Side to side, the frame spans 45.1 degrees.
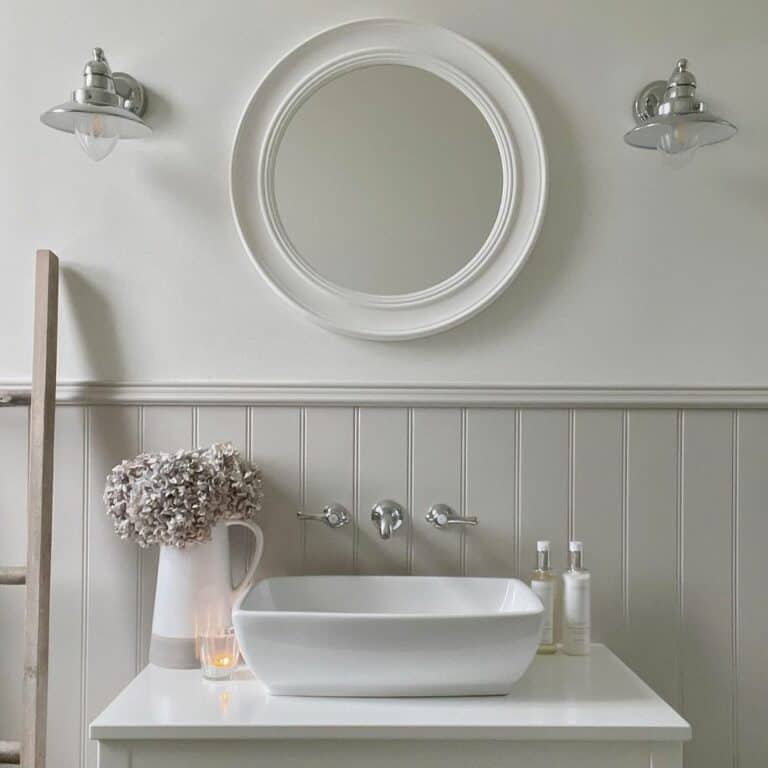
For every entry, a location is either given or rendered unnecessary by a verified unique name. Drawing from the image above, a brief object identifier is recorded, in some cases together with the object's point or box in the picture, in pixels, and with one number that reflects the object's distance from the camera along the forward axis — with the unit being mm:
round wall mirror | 1685
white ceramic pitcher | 1521
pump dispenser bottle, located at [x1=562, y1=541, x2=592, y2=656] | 1564
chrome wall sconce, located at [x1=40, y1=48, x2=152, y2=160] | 1545
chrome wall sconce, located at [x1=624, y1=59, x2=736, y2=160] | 1564
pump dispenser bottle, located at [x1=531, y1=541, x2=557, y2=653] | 1572
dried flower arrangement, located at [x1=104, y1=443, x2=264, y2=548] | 1501
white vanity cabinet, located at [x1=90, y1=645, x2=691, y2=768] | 1251
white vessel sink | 1297
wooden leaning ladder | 1556
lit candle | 1429
